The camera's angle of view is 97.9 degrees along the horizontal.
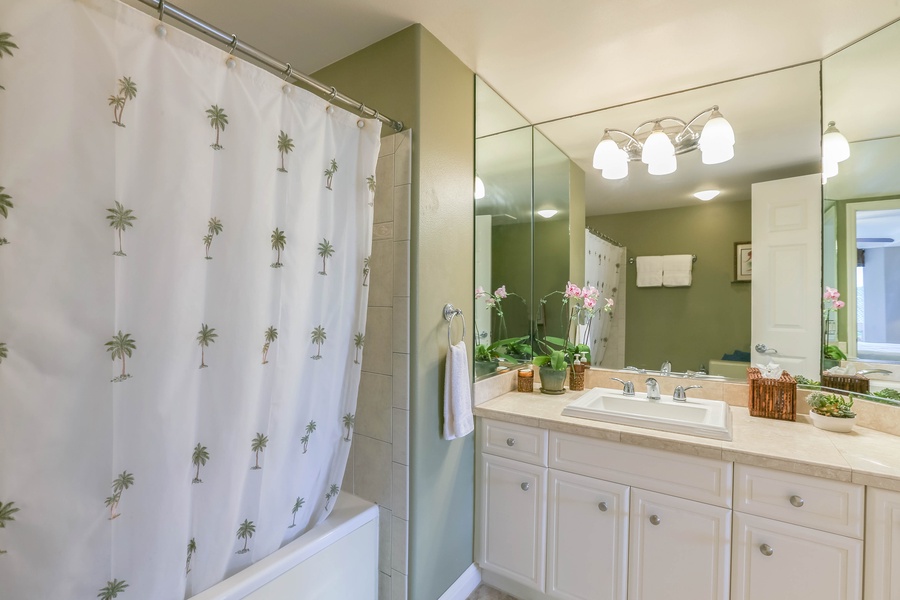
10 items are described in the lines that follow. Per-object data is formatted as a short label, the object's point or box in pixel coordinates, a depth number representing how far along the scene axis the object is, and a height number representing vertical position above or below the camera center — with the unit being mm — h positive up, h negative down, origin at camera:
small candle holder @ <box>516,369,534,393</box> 2102 -397
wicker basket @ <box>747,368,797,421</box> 1625 -366
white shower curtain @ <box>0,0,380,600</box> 772 -2
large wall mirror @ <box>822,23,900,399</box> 1489 +400
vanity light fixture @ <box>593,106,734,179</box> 1856 +838
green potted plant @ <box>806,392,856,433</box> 1453 -385
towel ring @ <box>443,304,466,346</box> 1656 -31
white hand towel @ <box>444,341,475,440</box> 1585 -370
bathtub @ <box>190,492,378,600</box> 1140 -840
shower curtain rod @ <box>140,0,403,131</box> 955 +716
